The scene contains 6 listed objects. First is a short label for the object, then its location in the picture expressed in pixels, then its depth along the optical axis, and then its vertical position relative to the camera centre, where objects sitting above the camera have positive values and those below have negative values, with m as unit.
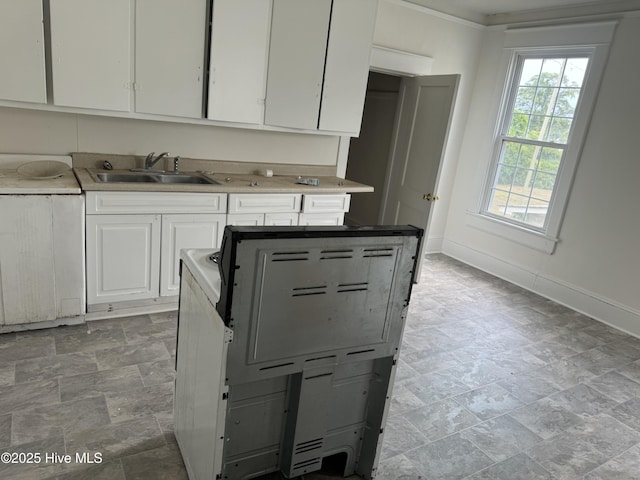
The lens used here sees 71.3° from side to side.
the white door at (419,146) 4.00 -0.11
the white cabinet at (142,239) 2.77 -0.88
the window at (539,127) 3.98 +0.22
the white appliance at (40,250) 2.50 -0.92
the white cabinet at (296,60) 3.25 +0.42
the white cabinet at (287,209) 3.19 -0.67
